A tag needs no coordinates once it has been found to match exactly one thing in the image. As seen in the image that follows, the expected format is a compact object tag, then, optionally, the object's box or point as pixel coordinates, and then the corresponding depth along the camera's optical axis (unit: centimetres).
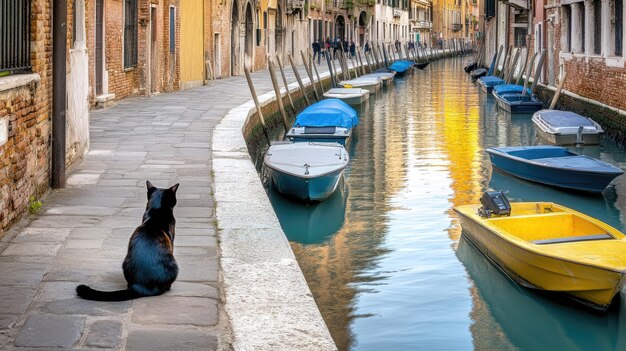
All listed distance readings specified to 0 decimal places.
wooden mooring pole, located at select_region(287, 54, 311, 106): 2014
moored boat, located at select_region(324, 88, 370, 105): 2123
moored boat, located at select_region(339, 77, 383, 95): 2498
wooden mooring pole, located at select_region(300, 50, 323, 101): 2239
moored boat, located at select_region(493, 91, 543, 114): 2028
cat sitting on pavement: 416
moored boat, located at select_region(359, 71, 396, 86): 2983
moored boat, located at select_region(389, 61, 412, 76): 3764
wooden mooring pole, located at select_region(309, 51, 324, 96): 2463
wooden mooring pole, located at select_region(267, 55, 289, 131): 1527
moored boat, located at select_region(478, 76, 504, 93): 2798
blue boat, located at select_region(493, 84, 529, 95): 2238
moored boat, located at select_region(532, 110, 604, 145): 1370
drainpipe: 686
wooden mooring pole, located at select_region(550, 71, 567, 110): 1767
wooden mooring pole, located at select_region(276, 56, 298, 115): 1882
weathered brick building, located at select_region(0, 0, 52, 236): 552
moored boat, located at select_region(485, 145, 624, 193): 1012
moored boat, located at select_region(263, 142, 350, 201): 966
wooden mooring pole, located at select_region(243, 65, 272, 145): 1372
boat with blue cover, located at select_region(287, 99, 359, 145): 1338
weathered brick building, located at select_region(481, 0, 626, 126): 1538
